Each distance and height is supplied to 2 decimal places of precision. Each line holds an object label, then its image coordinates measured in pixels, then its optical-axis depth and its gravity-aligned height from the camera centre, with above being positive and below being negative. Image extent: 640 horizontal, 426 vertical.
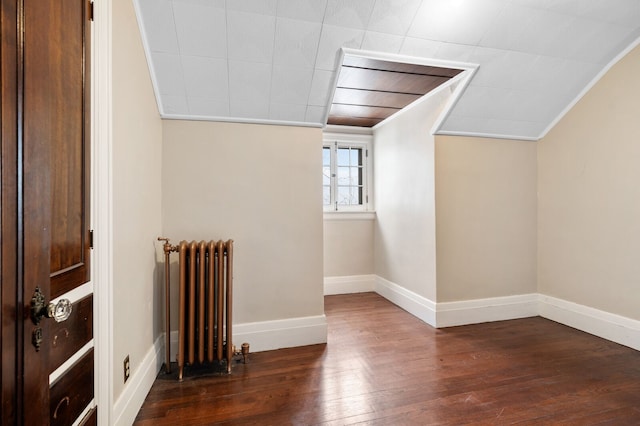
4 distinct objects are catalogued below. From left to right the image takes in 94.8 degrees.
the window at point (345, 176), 4.10 +0.54
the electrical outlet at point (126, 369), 1.54 -0.82
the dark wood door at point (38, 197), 0.63 +0.05
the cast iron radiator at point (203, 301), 1.99 -0.61
